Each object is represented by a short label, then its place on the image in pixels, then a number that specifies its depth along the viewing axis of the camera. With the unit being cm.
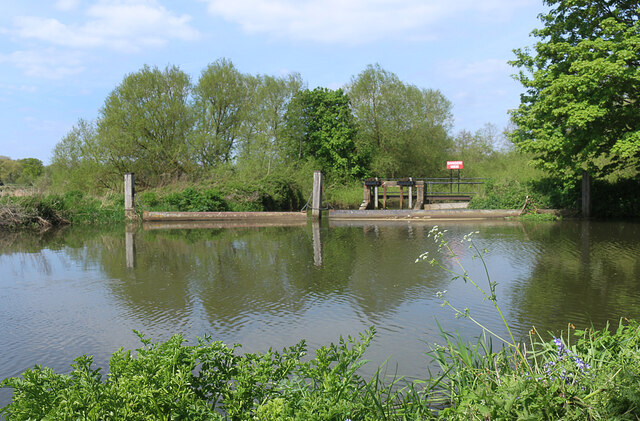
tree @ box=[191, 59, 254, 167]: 3064
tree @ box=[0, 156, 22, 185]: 4800
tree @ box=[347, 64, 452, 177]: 3638
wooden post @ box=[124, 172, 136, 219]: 2092
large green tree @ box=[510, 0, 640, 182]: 1441
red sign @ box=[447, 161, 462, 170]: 2719
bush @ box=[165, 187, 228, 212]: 2225
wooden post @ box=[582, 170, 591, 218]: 1948
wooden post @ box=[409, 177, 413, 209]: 2572
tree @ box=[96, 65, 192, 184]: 2712
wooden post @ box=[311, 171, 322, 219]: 2097
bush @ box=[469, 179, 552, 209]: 2155
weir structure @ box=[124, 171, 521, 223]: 2084
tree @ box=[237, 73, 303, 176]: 3116
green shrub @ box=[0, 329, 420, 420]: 247
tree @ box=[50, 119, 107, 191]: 2638
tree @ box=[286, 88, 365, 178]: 3309
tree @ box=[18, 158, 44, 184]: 4853
